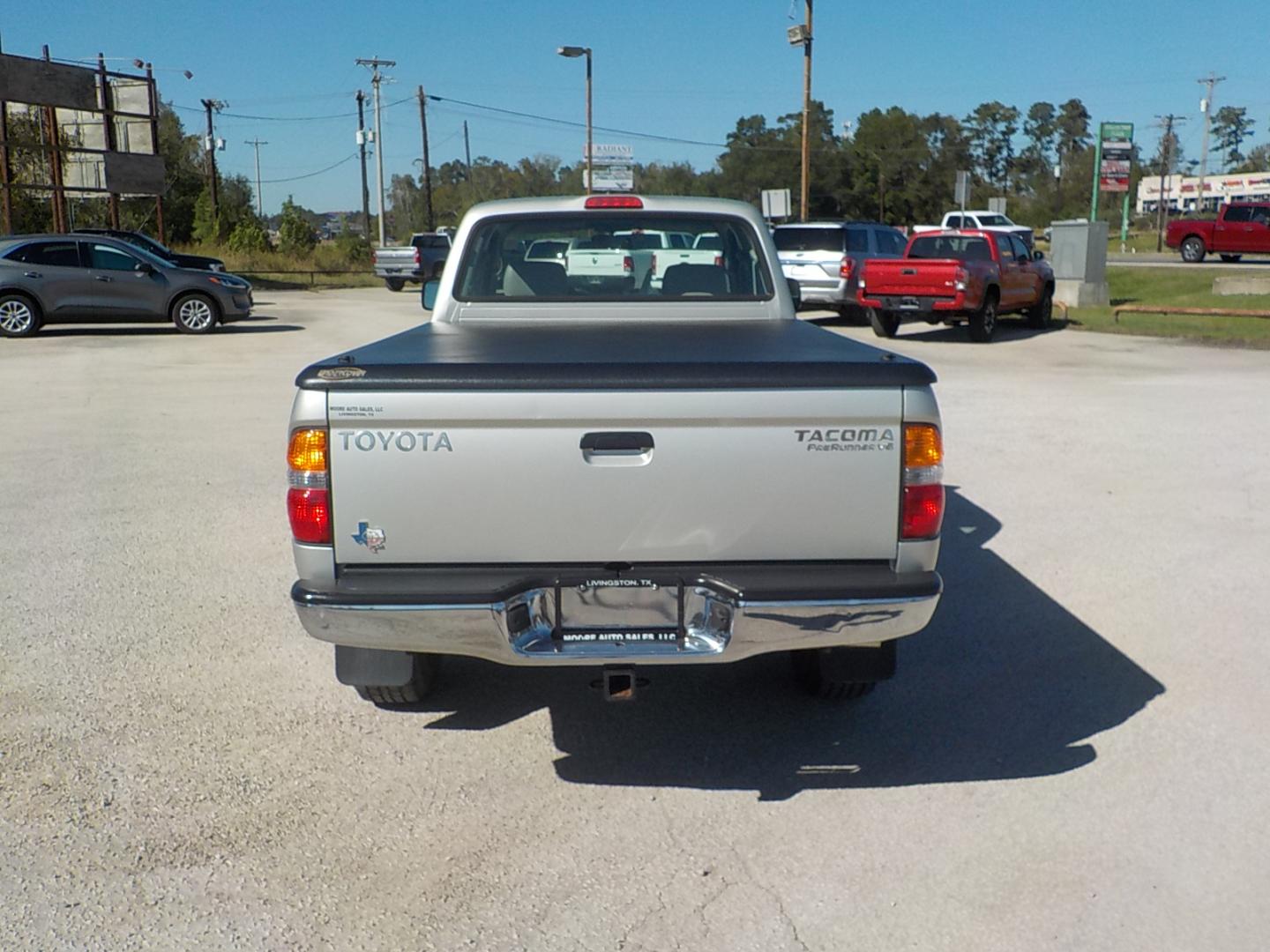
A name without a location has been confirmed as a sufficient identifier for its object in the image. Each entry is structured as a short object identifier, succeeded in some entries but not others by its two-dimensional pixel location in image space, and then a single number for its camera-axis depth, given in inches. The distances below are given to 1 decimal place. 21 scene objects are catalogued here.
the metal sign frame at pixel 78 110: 1147.3
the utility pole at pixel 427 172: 2704.2
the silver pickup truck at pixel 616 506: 146.6
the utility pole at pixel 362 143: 2830.5
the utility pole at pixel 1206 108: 3602.4
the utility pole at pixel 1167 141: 4115.4
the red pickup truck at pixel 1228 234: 1517.0
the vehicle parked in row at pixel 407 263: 1485.0
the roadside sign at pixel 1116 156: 1909.4
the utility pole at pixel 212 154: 2238.6
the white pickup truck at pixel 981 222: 1515.7
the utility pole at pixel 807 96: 1419.3
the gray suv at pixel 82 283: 805.9
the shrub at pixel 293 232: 2003.0
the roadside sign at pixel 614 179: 2482.8
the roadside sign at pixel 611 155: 2436.0
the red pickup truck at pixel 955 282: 768.3
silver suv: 878.4
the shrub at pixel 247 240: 1931.6
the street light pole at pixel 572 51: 2160.4
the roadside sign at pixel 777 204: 1633.9
